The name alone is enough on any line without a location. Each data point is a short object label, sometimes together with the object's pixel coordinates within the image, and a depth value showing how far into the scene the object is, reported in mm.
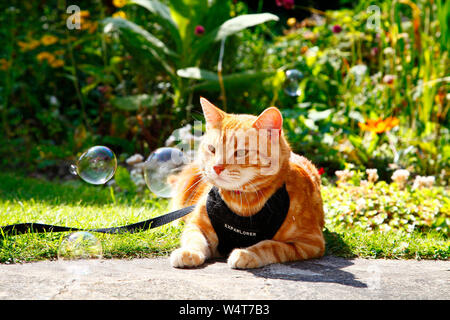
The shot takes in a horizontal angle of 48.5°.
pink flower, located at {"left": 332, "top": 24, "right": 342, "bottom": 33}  5465
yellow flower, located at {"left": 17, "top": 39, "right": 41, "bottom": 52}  5823
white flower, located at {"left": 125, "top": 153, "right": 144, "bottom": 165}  4273
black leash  2619
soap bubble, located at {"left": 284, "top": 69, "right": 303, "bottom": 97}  4344
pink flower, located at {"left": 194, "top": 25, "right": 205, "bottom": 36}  4938
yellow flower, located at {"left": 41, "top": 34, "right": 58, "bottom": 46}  5817
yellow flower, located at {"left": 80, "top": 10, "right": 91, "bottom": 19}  5917
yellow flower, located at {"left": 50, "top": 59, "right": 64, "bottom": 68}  5789
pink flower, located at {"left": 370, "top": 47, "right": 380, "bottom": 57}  5699
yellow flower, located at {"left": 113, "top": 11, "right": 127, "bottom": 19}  6212
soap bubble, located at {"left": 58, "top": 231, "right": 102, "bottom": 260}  2309
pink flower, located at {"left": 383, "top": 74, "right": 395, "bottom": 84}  4844
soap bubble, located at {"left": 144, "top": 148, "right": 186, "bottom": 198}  3342
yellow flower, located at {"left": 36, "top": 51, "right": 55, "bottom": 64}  5777
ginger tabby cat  2314
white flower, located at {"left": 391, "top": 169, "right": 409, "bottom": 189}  3832
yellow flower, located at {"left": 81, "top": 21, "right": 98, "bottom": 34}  5953
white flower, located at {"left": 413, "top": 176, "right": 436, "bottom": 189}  3834
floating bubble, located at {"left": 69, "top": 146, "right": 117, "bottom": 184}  3265
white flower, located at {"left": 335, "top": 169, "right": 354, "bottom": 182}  3953
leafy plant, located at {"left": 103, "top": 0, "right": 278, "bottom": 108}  4887
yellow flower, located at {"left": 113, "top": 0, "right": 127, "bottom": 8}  5829
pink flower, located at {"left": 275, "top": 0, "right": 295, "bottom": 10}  5340
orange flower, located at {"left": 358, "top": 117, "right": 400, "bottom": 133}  4531
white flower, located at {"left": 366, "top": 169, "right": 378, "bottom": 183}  3855
